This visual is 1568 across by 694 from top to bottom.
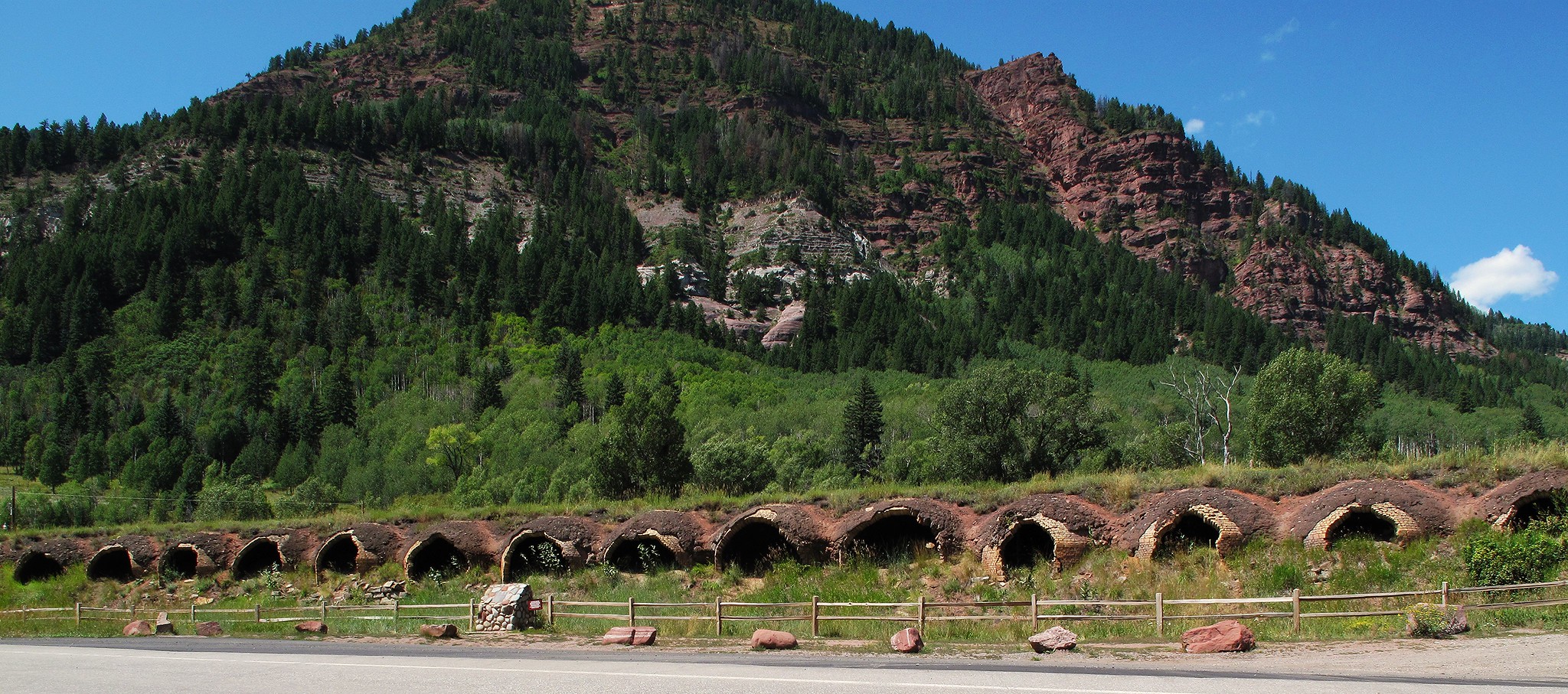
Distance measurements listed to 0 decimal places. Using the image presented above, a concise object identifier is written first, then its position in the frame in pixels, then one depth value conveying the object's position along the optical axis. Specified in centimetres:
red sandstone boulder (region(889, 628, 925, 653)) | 1797
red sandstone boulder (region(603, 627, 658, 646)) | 2036
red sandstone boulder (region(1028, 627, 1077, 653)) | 1727
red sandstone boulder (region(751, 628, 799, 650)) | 1881
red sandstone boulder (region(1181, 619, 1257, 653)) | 1616
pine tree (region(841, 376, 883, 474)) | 8244
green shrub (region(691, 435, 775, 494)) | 7269
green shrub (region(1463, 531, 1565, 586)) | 1916
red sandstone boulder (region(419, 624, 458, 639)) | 2230
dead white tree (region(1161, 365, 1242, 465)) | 6600
